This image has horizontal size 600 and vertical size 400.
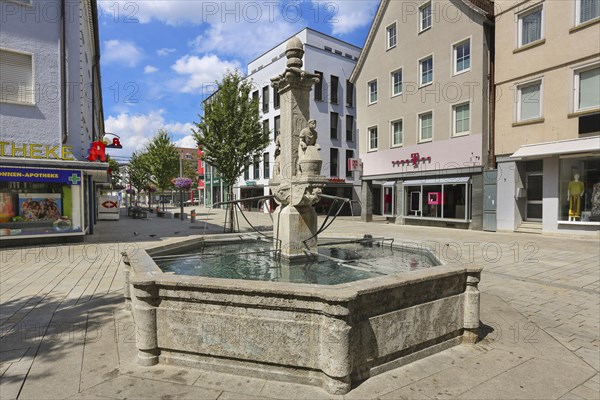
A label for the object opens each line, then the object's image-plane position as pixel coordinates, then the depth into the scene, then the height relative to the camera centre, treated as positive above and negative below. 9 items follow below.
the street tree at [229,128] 16.81 +3.37
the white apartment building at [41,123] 12.74 +2.86
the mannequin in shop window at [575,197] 15.18 -0.13
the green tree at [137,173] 41.89 +2.87
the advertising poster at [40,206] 13.27 -0.48
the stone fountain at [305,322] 3.14 -1.33
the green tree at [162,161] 34.34 +3.54
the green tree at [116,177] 40.38 +2.44
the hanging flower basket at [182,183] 28.94 +0.99
